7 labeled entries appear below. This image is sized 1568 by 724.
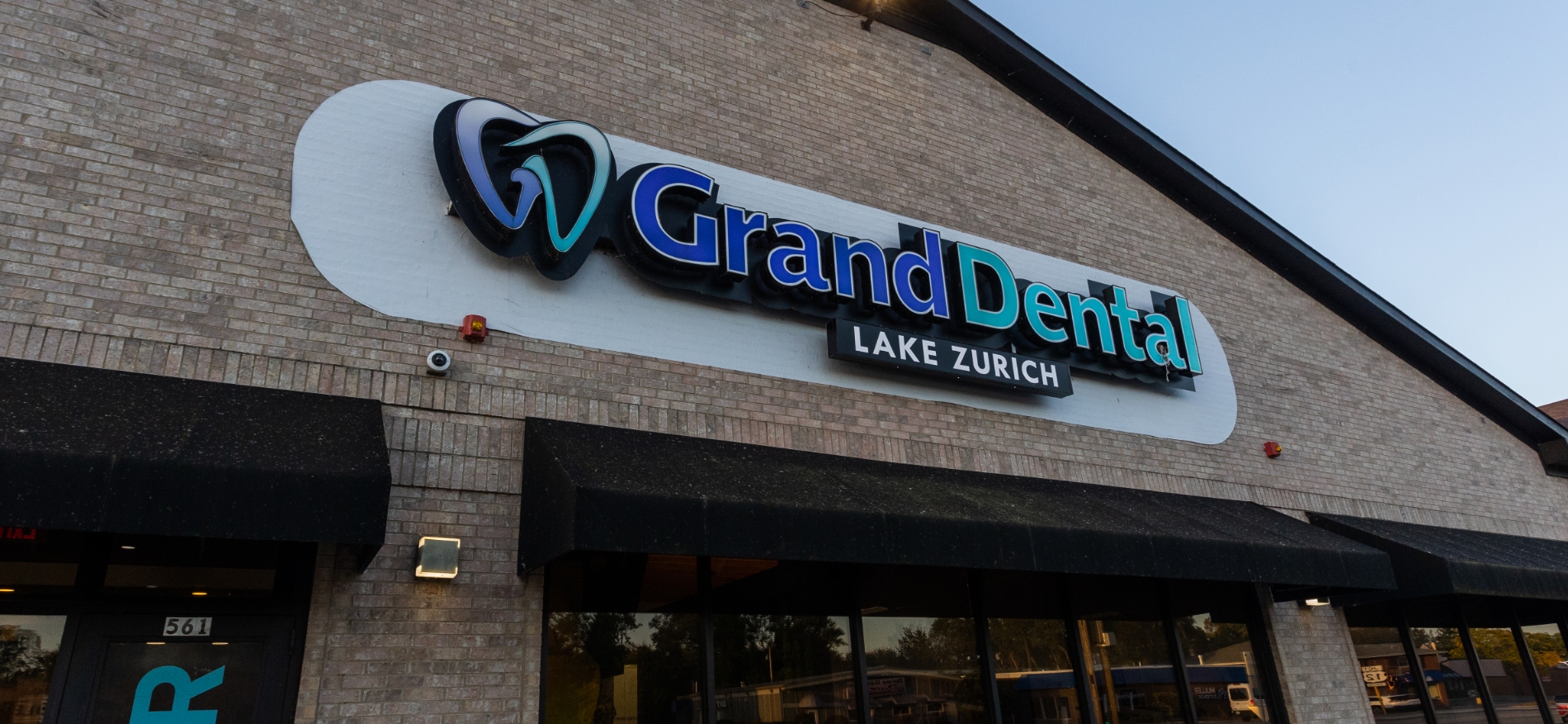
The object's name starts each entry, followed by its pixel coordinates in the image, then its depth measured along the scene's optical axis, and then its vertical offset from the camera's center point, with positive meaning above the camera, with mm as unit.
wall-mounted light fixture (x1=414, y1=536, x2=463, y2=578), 5418 +1103
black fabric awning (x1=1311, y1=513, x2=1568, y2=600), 8578 +1244
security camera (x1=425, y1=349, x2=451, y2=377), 5938 +2363
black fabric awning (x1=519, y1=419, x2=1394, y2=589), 5152 +1282
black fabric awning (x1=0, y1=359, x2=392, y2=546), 3980 +1333
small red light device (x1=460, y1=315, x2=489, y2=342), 6160 +2637
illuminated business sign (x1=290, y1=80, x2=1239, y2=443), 6270 +3385
